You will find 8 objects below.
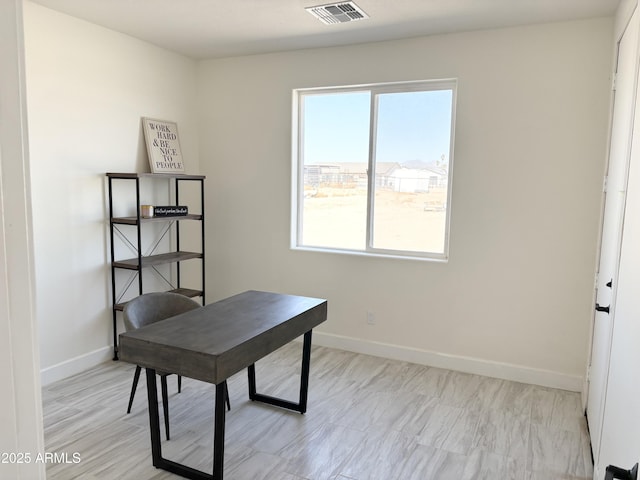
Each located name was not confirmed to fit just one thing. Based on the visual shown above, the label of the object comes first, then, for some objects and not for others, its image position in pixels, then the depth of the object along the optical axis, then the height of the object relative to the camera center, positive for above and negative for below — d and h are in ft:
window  12.57 +0.65
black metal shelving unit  12.33 -1.66
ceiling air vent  10.03 +3.96
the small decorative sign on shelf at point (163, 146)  13.51 +1.20
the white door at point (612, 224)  7.53 -0.51
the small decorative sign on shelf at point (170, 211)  13.12 -0.71
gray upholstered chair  8.91 -2.55
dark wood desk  6.98 -2.47
